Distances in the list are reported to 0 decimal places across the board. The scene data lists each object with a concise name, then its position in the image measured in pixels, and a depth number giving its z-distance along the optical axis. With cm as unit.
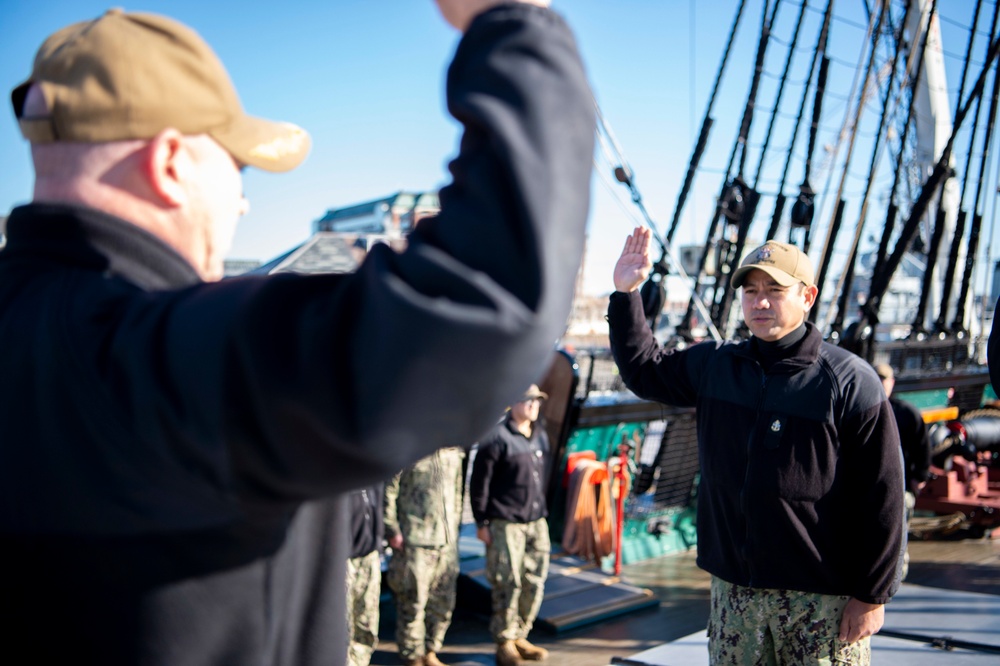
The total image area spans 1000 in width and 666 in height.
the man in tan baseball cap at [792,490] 273
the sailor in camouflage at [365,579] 436
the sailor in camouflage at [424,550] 495
